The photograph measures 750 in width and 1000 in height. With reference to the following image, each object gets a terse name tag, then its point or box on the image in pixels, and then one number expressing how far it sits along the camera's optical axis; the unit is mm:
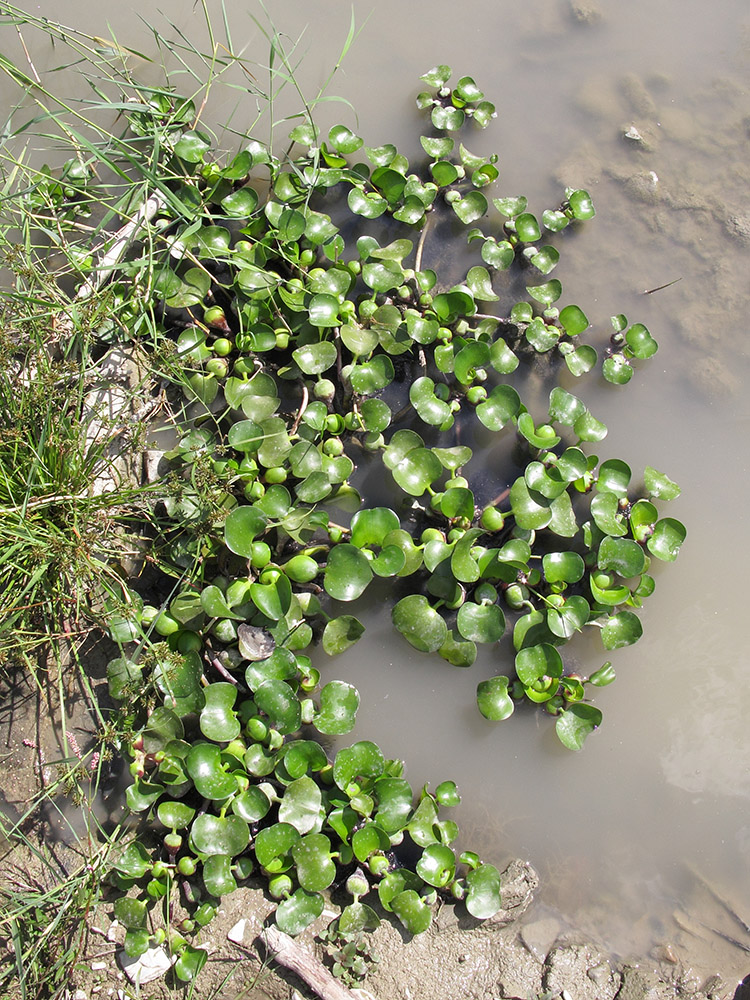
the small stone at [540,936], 2305
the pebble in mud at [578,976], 2246
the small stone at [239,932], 2201
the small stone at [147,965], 2162
